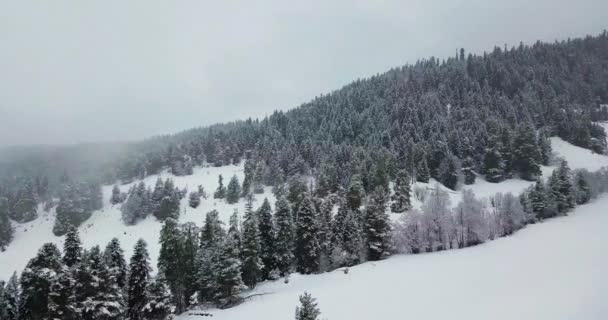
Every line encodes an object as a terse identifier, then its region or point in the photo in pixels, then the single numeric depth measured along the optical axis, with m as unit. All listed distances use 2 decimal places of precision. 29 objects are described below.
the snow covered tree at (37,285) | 38.75
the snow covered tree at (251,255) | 56.06
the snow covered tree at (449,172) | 115.19
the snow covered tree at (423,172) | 113.88
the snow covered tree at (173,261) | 52.88
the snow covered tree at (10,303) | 44.56
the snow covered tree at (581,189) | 87.44
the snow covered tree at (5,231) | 109.24
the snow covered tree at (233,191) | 113.75
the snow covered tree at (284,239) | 60.22
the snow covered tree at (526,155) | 119.44
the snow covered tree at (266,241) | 60.16
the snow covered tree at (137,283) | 43.94
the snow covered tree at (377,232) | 64.50
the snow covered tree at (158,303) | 43.12
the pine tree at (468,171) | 119.88
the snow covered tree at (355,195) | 85.75
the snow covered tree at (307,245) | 61.19
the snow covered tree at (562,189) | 80.31
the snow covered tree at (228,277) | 50.62
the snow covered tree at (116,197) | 128.75
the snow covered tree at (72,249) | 45.41
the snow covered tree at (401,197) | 89.67
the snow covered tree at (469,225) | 69.38
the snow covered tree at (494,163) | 121.31
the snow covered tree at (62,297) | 33.78
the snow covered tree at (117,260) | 46.12
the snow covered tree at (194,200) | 115.69
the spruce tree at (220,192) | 119.62
